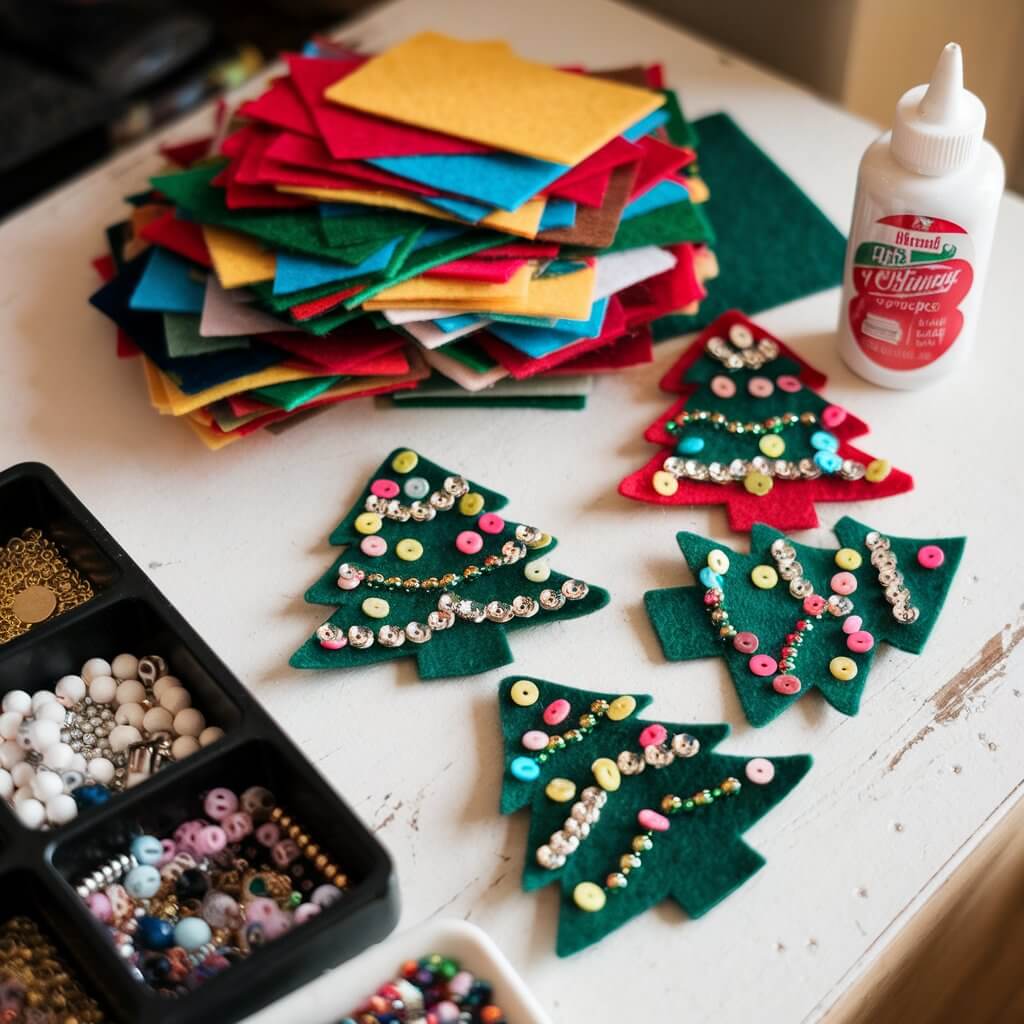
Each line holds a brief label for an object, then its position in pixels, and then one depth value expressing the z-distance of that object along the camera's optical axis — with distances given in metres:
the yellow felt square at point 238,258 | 0.87
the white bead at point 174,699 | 0.76
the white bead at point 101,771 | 0.75
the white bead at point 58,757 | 0.74
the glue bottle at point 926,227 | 0.80
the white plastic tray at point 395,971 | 0.63
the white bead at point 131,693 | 0.77
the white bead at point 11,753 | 0.75
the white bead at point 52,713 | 0.76
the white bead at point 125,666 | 0.78
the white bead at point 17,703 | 0.76
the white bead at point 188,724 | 0.75
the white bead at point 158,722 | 0.76
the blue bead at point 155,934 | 0.68
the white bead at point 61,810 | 0.71
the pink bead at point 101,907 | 0.69
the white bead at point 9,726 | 0.76
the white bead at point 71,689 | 0.77
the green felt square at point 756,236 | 1.00
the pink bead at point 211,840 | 0.71
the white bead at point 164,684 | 0.77
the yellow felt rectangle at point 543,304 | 0.87
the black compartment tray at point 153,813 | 0.63
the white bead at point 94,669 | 0.78
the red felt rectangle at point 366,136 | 0.90
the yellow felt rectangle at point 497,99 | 0.92
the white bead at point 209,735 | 0.74
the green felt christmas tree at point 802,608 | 0.77
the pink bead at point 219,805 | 0.72
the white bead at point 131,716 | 0.77
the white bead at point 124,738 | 0.76
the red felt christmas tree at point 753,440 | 0.87
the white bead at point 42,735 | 0.74
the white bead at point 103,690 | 0.78
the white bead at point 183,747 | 0.74
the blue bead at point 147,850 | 0.70
